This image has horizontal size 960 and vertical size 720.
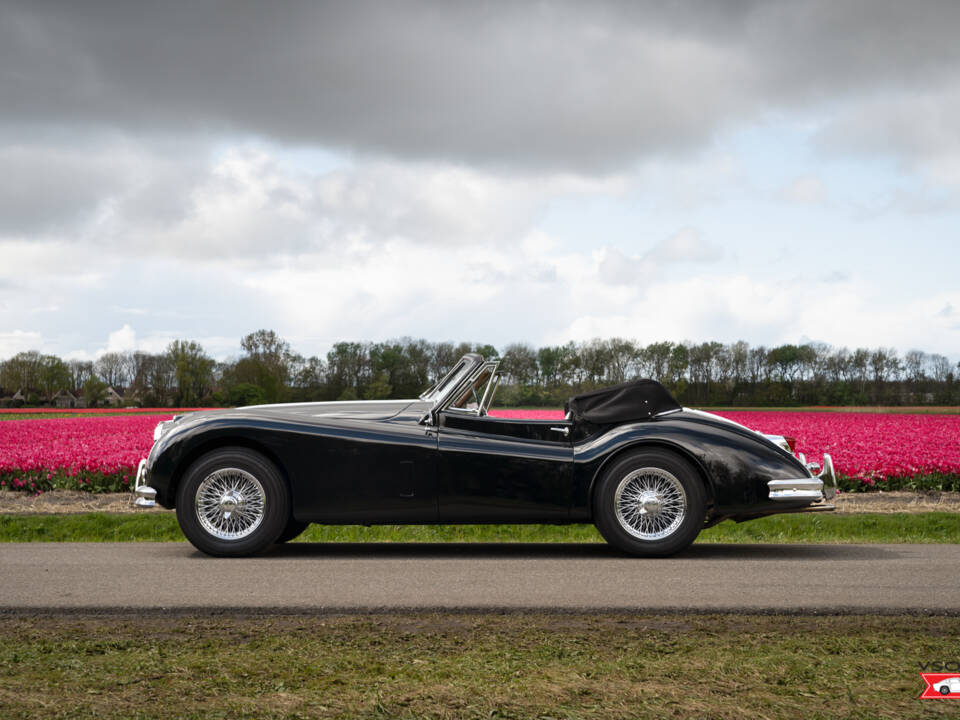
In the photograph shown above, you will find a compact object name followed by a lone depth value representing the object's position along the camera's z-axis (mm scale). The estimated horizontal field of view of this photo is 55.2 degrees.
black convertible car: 7211
